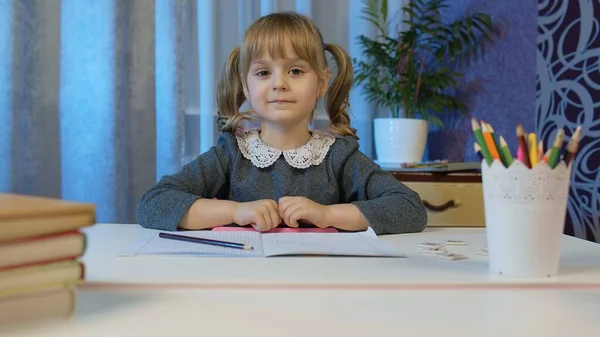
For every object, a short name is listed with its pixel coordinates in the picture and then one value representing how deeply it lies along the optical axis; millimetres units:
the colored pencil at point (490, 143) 779
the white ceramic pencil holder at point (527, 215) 750
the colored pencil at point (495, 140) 780
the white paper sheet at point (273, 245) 900
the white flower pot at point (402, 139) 2619
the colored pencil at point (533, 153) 769
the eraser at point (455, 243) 1054
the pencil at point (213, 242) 936
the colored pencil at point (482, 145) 781
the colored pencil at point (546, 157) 752
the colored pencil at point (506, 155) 771
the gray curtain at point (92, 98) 2324
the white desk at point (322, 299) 546
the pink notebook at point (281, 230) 1174
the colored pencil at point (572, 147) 757
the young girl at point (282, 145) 1446
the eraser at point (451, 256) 906
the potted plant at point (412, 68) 2645
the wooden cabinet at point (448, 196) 2301
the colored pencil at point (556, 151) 746
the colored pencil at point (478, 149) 793
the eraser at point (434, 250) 951
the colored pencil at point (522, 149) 762
